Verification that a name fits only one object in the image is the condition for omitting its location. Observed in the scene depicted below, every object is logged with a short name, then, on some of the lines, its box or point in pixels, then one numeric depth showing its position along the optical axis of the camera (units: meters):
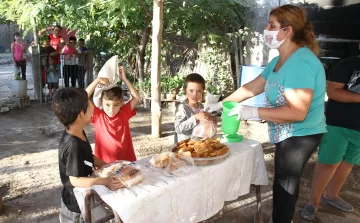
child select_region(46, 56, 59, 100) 8.19
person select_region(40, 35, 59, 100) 8.12
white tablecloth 1.78
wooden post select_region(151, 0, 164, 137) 5.18
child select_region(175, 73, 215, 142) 2.89
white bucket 7.62
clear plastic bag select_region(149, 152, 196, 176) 2.08
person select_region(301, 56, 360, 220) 2.96
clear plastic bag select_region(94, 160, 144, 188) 1.86
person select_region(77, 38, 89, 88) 8.68
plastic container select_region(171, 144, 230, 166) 2.19
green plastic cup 2.41
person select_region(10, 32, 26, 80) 9.39
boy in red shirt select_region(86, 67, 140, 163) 2.82
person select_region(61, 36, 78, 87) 8.47
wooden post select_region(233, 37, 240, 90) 7.72
